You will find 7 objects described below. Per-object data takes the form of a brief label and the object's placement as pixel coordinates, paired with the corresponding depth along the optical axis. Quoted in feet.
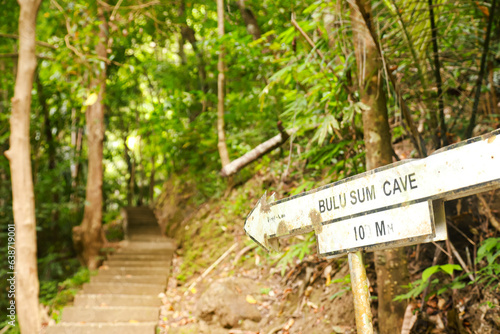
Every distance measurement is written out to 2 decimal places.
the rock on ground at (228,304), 16.82
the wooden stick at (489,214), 10.39
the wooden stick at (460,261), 9.86
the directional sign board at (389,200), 4.49
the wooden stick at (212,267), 23.03
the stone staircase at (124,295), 20.08
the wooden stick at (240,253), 21.49
